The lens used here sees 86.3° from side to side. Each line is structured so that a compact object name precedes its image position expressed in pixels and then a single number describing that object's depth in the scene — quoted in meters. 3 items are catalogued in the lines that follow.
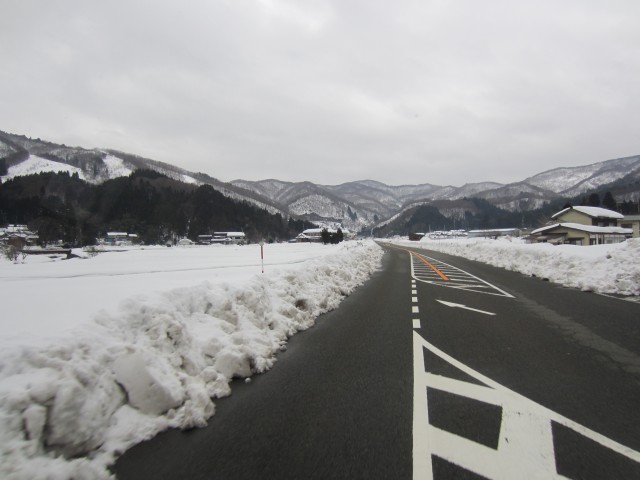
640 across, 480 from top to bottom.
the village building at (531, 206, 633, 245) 48.06
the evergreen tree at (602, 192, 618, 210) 83.31
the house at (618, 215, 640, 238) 59.62
